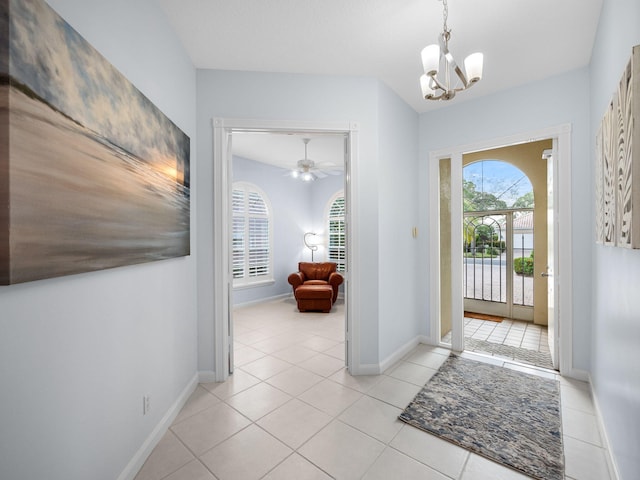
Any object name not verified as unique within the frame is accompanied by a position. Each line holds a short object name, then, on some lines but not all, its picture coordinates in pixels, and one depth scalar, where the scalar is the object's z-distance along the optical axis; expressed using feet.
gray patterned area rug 5.65
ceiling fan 15.61
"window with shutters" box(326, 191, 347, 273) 21.62
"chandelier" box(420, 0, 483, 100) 5.60
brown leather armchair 18.30
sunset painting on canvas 2.93
